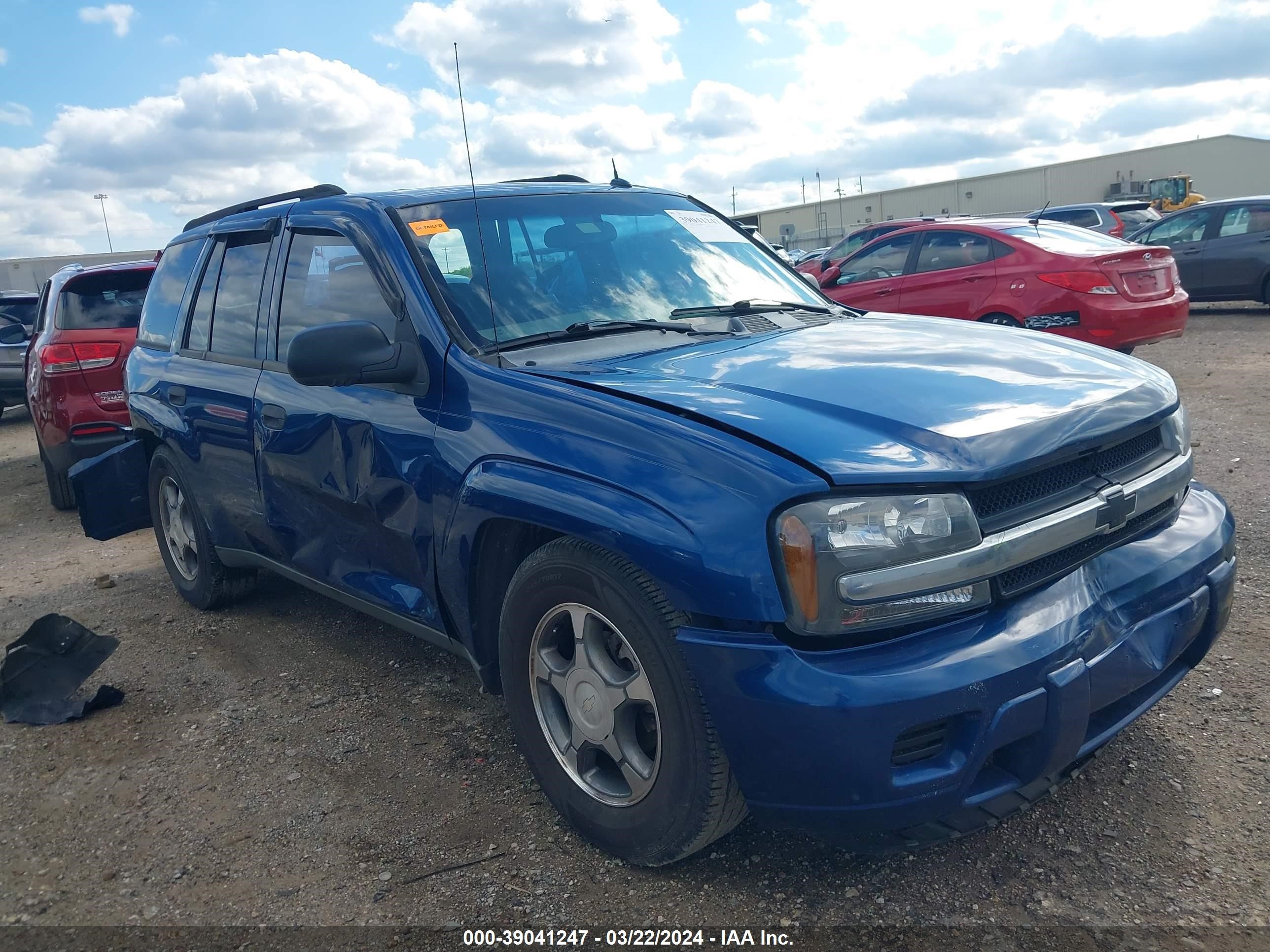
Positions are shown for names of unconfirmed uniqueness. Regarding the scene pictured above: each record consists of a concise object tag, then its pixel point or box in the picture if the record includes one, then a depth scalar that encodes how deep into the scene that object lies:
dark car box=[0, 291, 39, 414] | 11.86
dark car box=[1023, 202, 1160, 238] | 18.16
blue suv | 2.11
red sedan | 8.65
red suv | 7.19
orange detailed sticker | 3.26
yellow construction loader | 33.78
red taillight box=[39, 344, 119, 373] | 7.20
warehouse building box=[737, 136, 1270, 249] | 46.59
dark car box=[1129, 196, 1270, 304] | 13.12
